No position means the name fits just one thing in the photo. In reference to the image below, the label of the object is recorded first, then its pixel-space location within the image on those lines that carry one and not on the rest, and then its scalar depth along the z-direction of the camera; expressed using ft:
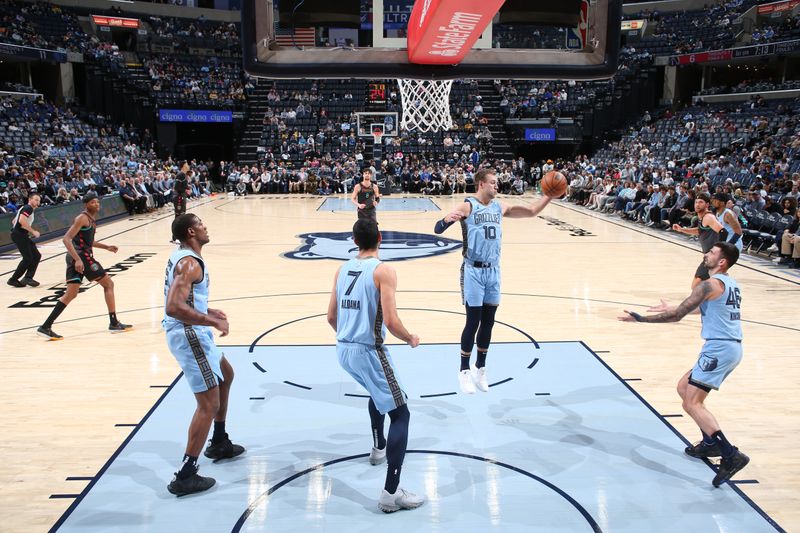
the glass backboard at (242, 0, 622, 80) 18.76
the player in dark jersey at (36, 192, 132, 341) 23.17
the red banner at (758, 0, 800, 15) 101.72
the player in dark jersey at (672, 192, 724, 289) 21.65
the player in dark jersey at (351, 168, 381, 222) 35.81
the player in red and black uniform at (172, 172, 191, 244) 45.48
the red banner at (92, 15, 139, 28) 118.93
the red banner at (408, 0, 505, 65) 16.65
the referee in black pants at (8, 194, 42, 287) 31.42
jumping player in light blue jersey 17.72
